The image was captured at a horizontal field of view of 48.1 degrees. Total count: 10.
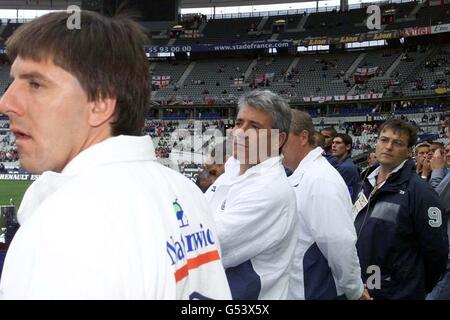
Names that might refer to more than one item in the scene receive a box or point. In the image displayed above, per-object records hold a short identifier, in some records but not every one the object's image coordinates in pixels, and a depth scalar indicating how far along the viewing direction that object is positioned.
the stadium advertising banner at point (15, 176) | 26.30
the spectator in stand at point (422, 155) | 6.37
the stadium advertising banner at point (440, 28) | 32.25
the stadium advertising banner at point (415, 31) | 32.81
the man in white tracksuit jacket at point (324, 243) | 2.62
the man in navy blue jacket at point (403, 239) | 3.15
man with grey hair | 1.95
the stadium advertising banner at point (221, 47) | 38.91
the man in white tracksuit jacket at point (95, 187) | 0.73
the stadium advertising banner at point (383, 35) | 33.59
